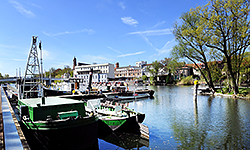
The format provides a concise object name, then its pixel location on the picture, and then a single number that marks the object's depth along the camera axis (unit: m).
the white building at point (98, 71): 102.81
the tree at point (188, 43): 37.72
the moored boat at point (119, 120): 13.88
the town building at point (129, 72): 129.00
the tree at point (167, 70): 104.44
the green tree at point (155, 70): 108.37
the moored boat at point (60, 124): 9.86
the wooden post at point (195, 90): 30.70
